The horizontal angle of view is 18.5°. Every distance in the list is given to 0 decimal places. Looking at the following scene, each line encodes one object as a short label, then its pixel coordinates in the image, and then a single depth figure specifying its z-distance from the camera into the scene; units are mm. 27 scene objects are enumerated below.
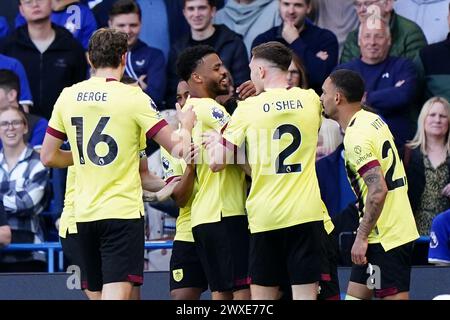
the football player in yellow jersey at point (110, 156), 9805
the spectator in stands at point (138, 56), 13977
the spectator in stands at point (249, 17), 14461
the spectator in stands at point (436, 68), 13688
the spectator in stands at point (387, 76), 13469
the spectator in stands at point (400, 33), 13844
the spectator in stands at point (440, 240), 12172
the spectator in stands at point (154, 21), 14617
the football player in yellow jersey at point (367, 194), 10586
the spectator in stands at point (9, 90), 14047
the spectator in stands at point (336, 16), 14336
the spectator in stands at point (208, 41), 13797
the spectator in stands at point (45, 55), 14219
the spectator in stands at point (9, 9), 15008
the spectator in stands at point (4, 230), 12266
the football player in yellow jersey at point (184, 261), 11062
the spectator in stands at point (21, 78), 14133
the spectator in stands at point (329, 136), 13609
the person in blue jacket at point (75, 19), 14562
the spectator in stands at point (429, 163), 13133
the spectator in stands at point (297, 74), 13055
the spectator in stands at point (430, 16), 14125
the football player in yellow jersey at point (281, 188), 10172
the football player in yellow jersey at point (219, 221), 10719
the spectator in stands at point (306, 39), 13820
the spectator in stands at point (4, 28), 14742
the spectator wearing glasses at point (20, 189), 13328
